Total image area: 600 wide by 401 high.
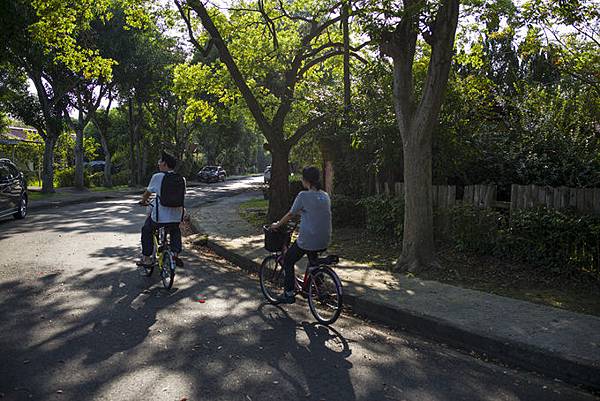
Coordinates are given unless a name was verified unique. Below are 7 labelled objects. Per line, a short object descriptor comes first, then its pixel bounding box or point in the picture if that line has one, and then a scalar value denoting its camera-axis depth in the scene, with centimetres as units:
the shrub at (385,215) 1029
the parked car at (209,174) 4991
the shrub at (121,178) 4214
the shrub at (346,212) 1291
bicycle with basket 571
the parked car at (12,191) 1359
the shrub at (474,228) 844
